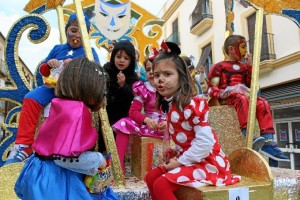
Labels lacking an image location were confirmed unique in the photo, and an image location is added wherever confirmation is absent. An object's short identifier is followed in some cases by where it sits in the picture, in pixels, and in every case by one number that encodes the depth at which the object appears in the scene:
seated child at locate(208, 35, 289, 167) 2.16
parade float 1.40
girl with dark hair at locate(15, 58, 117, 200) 1.08
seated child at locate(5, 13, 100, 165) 1.68
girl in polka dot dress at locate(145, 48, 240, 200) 1.34
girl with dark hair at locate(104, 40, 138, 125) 2.22
